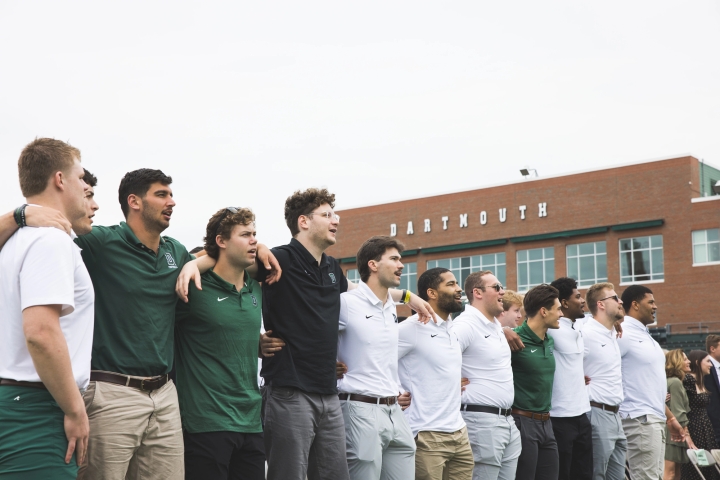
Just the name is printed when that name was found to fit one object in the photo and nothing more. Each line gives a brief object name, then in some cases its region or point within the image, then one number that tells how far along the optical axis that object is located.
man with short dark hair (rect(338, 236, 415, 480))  6.39
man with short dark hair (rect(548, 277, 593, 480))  8.80
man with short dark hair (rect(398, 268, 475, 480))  7.27
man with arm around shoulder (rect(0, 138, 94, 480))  3.53
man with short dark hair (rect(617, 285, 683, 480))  9.93
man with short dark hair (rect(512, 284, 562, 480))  8.30
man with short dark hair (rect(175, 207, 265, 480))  5.16
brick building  44.38
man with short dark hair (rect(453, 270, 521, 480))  7.81
